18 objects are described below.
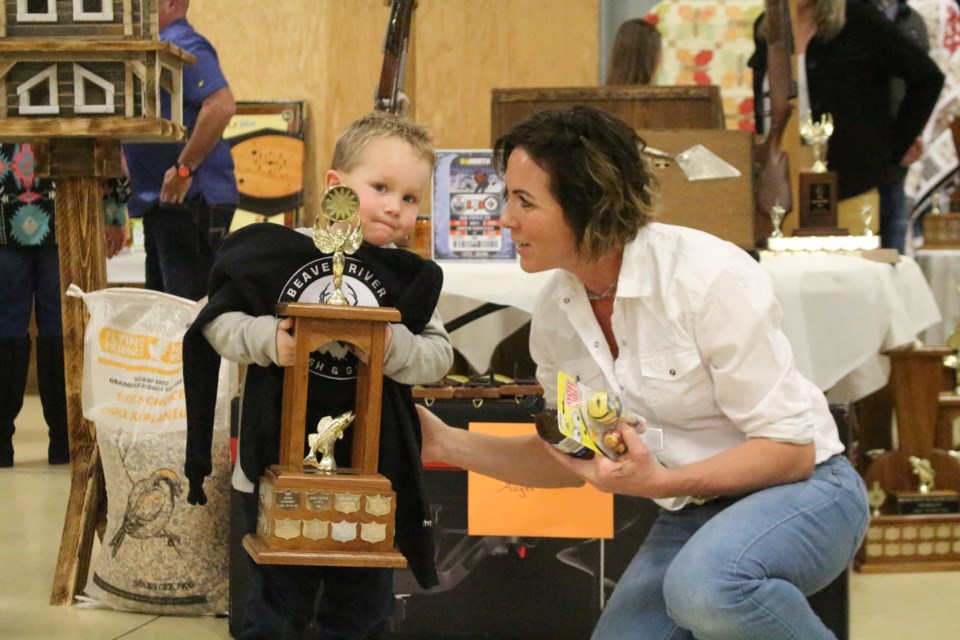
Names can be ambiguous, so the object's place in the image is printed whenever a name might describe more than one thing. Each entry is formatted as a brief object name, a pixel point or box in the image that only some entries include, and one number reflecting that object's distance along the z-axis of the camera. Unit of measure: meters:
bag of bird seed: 4.75
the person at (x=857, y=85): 6.40
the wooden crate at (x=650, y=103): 5.49
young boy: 3.28
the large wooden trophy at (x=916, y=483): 5.60
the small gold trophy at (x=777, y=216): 5.34
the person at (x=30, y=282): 7.37
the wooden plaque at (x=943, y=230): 7.62
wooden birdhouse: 4.63
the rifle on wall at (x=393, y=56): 5.07
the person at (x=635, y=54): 7.53
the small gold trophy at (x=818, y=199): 5.61
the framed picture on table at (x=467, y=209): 5.15
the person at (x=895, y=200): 6.78
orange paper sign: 4.40
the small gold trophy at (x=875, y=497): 5.64
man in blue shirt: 6.08
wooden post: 4.98
